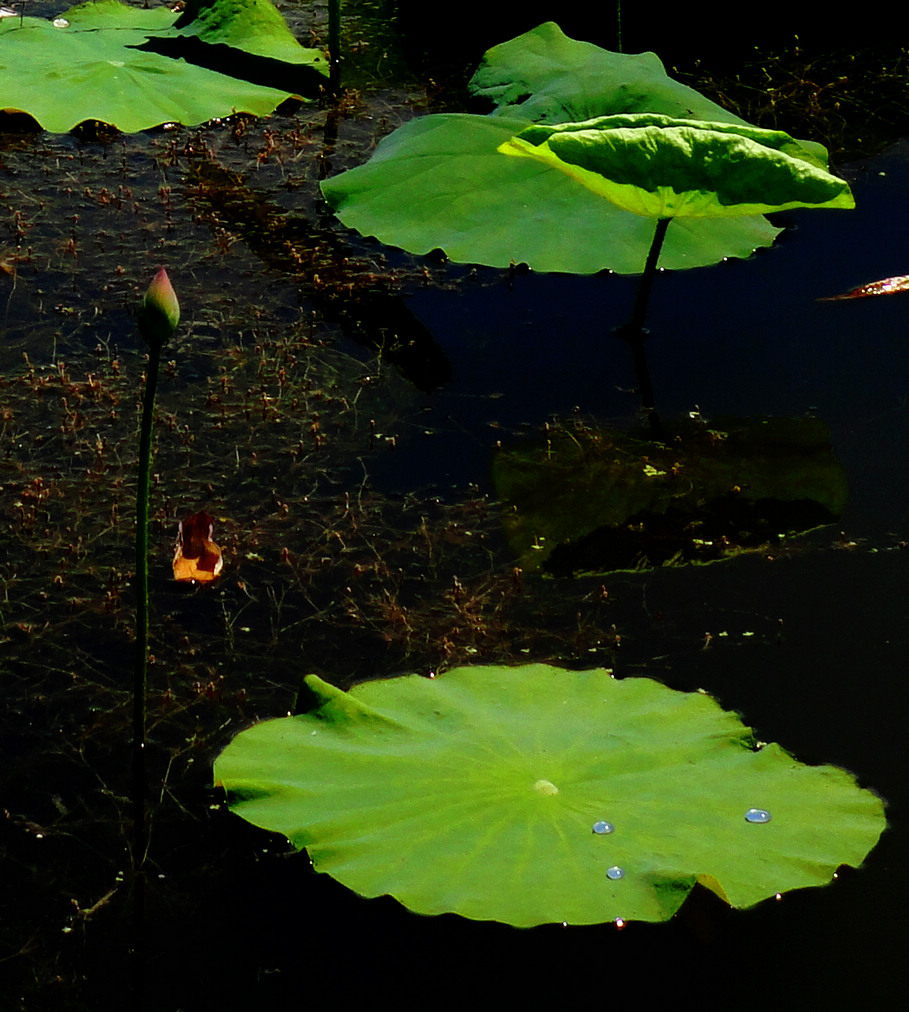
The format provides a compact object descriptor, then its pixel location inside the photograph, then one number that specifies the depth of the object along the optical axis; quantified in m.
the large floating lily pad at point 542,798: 3.64
